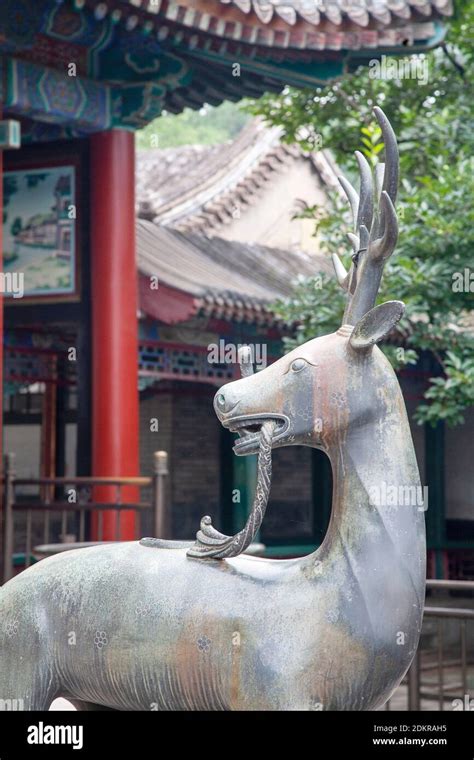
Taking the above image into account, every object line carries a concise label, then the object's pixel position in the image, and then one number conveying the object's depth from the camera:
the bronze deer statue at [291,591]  3.10
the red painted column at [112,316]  8.81
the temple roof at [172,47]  7.88
